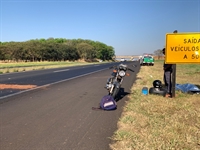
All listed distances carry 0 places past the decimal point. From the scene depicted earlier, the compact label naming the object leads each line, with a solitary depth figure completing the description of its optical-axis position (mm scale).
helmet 9523
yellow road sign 8977
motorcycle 8039
